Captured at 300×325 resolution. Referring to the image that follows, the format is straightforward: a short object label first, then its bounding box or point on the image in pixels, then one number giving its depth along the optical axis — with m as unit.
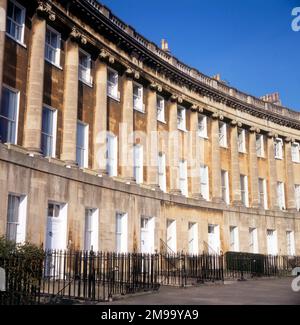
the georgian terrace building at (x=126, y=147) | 18.45
